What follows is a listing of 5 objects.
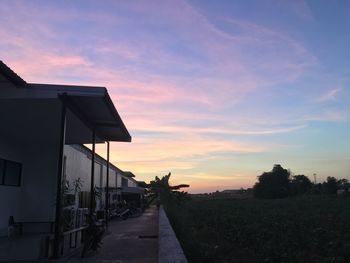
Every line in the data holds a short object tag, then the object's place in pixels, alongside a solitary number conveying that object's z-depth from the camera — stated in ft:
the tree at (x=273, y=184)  357.00
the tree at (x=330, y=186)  376.48
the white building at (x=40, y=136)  38.40
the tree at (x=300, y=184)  385.29
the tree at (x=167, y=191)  147.43
